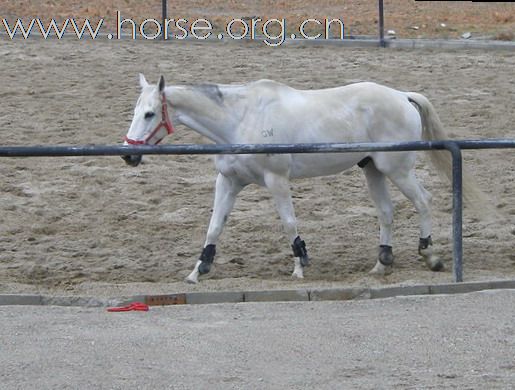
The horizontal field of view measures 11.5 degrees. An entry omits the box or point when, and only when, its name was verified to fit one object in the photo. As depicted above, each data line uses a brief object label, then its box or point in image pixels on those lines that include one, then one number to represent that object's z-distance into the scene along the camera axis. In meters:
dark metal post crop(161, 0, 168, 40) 34.96
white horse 18.01
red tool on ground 15.45
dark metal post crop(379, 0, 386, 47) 34.22
